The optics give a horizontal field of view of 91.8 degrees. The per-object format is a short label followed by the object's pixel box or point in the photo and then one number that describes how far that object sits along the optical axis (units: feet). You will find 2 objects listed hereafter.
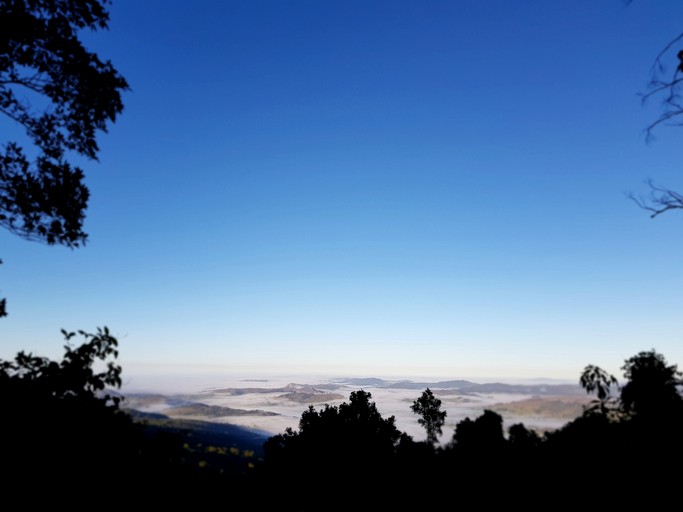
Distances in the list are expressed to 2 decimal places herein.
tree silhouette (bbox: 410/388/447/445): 202.69
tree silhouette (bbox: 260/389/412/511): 97.28
